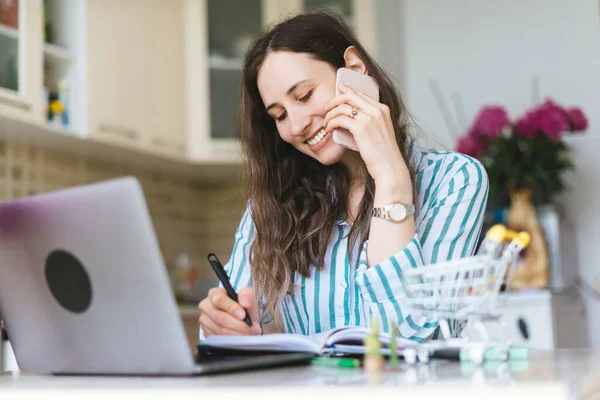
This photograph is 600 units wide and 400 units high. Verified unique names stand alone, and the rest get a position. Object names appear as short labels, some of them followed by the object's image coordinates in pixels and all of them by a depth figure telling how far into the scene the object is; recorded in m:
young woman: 1.19
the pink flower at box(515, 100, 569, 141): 2.88
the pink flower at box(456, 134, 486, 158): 3.00
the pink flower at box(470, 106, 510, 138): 2.95
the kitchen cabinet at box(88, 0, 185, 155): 2.90
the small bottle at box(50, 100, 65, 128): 2.69
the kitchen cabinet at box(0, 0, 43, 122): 2.44
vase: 2.84
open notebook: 0.93
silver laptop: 0.73
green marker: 0.86
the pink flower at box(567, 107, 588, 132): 2.91
